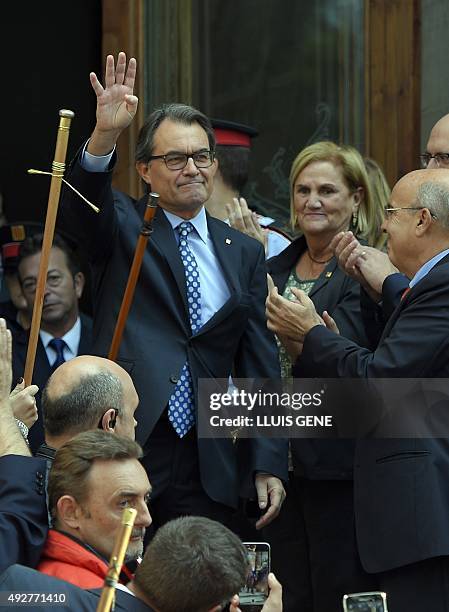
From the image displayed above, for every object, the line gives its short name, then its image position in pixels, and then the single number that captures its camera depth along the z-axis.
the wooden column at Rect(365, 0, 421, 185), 14.52
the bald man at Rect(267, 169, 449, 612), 9.06
